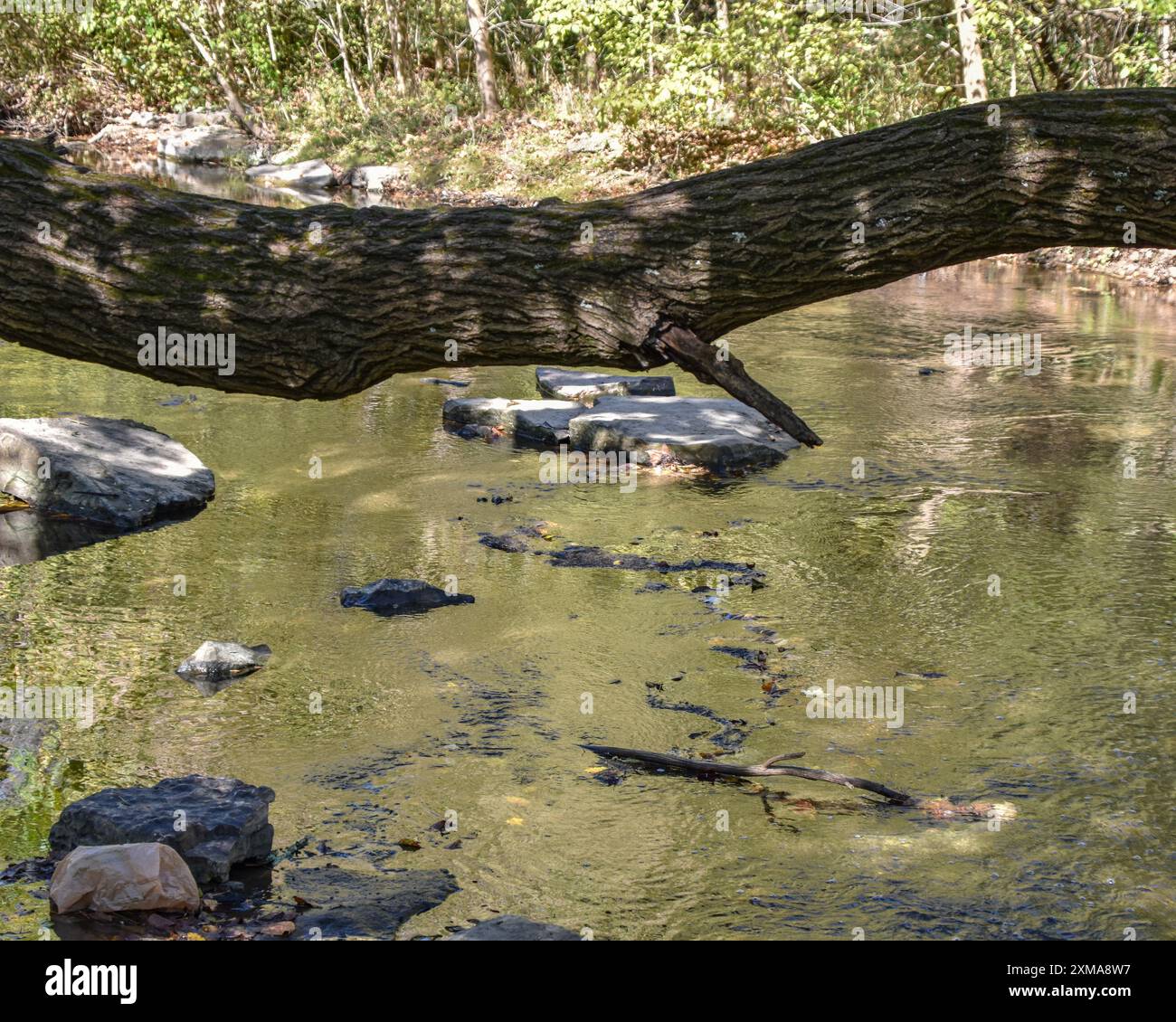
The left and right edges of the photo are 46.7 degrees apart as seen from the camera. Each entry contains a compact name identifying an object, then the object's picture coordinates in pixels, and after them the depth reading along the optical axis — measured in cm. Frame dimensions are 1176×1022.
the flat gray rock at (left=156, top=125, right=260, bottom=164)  3416
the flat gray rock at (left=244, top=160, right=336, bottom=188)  2916
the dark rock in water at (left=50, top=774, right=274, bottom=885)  436
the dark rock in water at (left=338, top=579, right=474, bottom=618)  687
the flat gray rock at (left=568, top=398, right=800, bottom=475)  936
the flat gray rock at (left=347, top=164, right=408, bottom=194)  2784
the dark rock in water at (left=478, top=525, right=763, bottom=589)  734
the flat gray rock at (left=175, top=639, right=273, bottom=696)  607
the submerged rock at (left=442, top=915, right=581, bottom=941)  399
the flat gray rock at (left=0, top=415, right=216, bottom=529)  816
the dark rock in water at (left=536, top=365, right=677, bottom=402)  1105
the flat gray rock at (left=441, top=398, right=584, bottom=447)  1002
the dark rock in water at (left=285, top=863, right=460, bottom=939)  413
